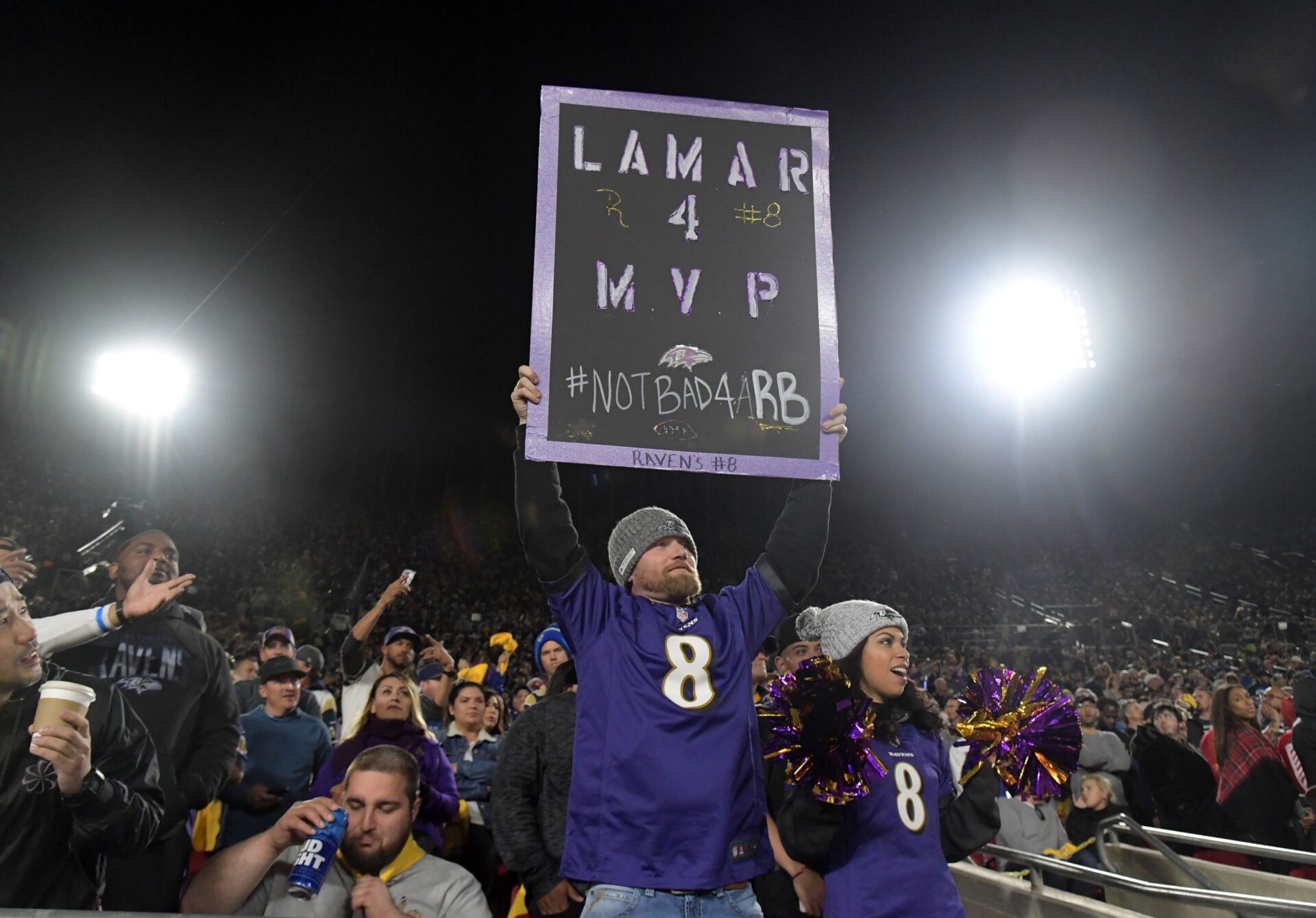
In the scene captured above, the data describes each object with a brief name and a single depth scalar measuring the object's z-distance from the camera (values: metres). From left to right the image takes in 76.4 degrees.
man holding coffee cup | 1.97
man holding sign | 1.81
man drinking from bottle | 2.34
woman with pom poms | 2.15
